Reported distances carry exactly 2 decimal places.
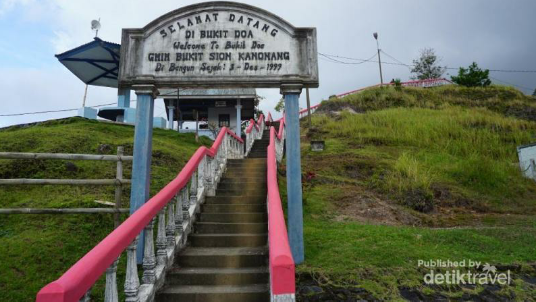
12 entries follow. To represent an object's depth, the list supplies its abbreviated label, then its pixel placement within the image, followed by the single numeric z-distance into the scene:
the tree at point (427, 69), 44.00
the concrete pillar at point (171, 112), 22.55
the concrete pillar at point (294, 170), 5.09
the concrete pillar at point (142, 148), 5.21
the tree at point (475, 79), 32.09
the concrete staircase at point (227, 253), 3.97
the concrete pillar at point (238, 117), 21.28
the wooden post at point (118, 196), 5.89
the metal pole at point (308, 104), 21.34
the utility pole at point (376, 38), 37.41
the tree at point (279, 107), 37.36
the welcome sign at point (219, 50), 5.53
